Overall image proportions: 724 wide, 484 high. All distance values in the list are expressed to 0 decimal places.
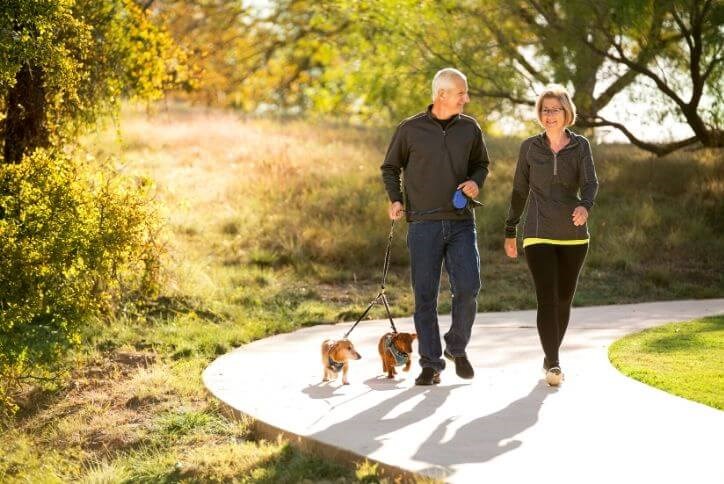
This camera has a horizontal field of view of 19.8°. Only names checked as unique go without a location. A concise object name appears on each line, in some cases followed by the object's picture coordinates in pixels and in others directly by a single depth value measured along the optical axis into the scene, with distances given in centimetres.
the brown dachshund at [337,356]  1398
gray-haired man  1327
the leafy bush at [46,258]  1623
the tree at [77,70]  1731
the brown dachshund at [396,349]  1401
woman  1321
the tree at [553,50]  3022
